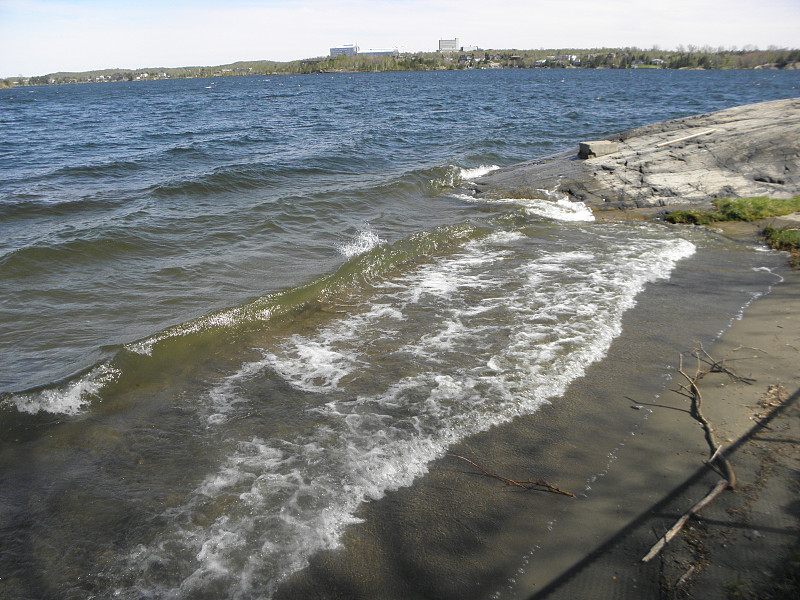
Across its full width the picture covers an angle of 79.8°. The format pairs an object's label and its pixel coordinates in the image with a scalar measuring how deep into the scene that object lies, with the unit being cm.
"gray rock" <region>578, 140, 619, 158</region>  1580
